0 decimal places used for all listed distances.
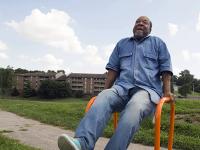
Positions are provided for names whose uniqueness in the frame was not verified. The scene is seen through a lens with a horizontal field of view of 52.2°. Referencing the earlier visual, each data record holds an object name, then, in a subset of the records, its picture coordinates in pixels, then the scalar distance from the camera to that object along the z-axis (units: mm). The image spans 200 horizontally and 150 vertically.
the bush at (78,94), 44396
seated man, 1741
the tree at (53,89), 42093
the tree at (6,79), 42093
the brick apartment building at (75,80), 52835
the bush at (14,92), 46601
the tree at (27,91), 45614
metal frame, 1788
